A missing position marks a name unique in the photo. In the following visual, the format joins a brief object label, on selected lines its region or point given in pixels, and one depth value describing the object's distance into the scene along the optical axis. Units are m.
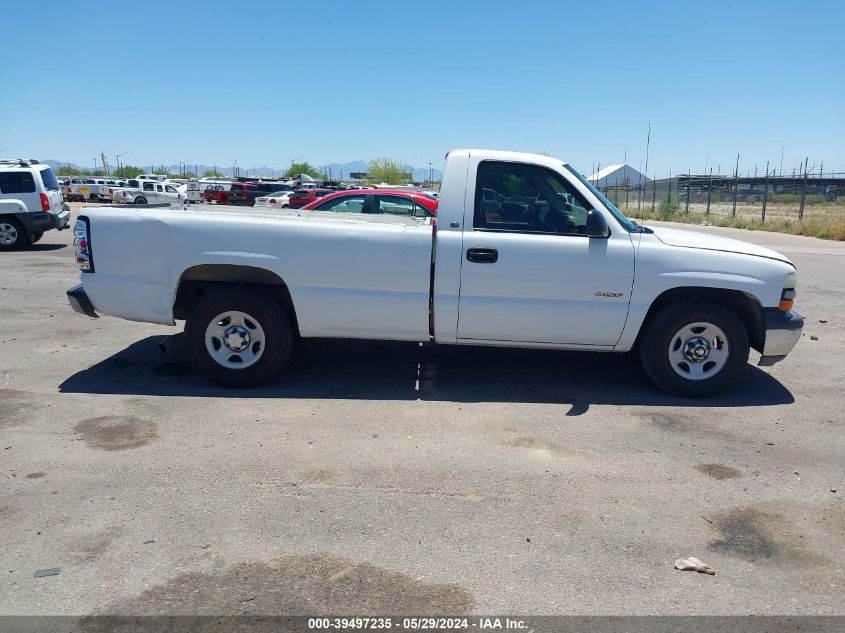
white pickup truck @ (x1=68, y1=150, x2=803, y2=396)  6.12
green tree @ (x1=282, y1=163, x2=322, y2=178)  90.31
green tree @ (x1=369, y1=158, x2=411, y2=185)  66.38
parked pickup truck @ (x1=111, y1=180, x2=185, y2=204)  39.34
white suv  16.52
